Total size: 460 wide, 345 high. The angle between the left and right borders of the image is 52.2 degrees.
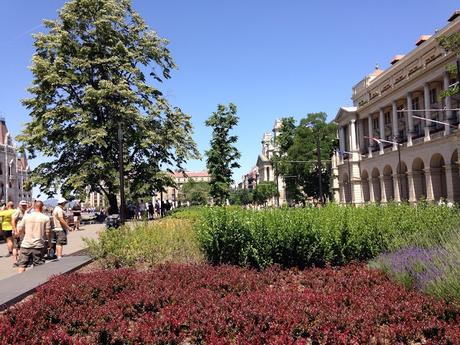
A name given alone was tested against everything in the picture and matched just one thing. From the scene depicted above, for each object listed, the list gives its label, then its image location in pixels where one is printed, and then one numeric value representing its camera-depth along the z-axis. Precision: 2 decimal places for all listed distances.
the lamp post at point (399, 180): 59.78
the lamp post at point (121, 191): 19.33
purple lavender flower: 6.09
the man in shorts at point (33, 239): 10.80
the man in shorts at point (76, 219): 28.88
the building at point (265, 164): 163.99
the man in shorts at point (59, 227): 13.32
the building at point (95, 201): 190.10
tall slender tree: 36.81
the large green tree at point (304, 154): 70.31
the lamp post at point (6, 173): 93.99
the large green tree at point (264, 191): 118.06
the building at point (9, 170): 95.88
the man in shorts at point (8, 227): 14.66
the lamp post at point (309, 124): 75.88
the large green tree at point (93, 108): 28.69
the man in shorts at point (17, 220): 13.36
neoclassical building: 49.19
